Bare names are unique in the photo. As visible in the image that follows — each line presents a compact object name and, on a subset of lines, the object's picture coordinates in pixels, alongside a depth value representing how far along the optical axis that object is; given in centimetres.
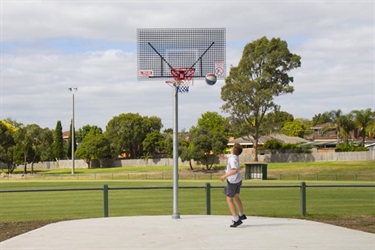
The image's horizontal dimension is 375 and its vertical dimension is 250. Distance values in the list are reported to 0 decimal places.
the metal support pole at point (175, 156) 1647
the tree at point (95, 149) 11588
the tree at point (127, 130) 12475
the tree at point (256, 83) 8950
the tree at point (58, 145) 13275
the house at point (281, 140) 11800
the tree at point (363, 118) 11094
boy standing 1446
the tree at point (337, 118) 11470
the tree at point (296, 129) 15250
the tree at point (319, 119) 15870
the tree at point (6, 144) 10906
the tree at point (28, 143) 10825
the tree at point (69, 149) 14095
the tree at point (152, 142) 12325
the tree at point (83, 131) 17750
